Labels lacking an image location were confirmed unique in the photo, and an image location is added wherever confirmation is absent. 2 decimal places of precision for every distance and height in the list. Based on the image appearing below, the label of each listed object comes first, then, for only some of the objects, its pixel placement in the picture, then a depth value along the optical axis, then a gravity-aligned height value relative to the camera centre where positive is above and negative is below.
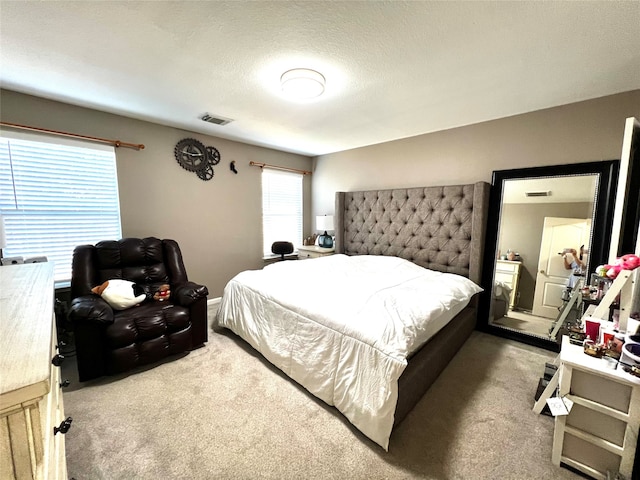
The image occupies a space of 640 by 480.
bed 1.52 -0.70
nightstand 3.98 -0.65
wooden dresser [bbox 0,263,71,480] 0.47 -0.37
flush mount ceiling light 1.80 +0.92
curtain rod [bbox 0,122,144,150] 2.22 +0.70
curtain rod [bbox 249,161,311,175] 3.84 +0.68
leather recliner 1.93 -0.88
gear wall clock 3.17 +0.67
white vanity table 1.19 -1.01
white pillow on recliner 2.21 -0.74
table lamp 4.09 -0.27
